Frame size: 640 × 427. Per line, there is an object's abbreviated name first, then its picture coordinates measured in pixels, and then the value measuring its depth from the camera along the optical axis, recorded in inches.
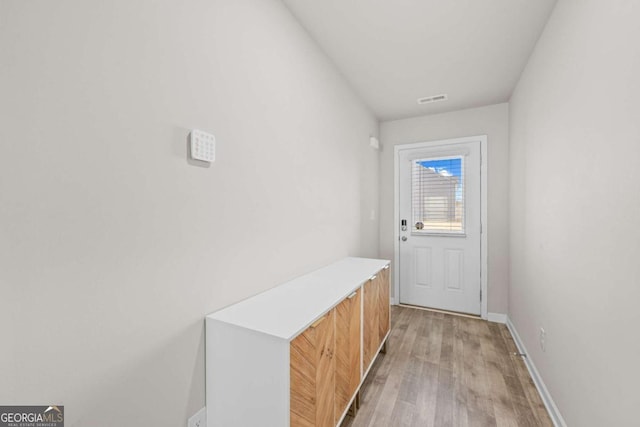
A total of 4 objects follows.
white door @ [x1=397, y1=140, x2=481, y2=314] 135.2
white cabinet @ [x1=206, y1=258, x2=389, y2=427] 42.5
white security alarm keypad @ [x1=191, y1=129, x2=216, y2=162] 46.4
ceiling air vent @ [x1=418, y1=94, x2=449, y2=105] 122.8
